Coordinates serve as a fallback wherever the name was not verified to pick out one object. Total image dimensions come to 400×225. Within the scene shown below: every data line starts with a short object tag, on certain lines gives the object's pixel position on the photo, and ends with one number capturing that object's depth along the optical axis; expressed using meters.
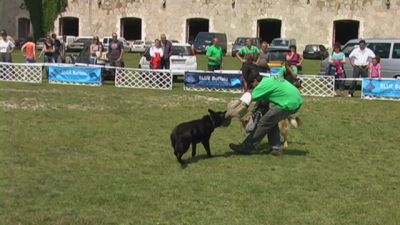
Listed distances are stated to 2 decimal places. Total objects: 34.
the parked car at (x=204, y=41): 42.76
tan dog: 9.34
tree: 49.81
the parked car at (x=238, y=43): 40.30
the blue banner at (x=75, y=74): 19.80
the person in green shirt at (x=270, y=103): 8.59
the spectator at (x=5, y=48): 21.27
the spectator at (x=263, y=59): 17.55
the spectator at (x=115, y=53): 20.64
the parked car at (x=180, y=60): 21.69
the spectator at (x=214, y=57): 19.62
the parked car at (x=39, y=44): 44.33
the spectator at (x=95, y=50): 21.31
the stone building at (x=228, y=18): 44.28
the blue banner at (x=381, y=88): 16.89
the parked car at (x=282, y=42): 41.66
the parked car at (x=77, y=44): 43.84
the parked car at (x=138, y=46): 45.88
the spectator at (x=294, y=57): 18.22
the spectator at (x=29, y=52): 21.88
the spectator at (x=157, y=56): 19.91
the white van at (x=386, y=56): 19.39
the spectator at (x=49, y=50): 21.81
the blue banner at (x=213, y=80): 18.34
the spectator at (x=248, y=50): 16.60
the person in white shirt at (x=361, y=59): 18.11
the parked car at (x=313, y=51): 42.38
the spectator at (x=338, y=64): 18.71
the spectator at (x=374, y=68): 17.83
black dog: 8.18
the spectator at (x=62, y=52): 22.80
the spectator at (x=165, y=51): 20.08
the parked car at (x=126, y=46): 45.96
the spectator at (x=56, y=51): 22.14
